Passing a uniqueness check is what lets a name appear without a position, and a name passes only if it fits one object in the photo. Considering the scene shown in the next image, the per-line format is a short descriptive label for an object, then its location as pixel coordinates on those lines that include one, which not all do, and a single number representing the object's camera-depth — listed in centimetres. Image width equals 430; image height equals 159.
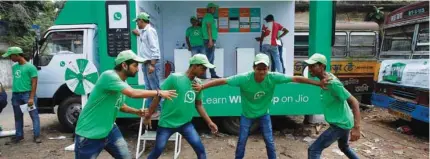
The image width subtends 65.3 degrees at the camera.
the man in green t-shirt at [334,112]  339
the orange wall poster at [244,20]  770
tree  1591
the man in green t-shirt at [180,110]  347
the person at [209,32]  653
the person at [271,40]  655
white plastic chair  475
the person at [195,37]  690
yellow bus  908
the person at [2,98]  525
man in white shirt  488
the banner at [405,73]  572
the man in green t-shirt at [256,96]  379
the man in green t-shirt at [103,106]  290
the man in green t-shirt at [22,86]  548
